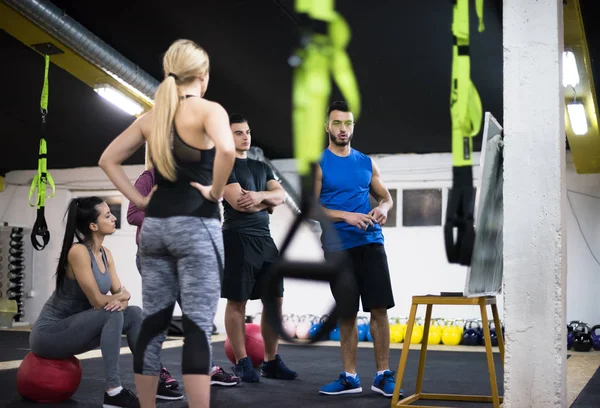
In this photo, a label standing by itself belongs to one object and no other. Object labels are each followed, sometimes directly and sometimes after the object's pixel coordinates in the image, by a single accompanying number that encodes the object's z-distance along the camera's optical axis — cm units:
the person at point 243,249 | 333
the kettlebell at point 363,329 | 718
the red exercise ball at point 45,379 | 286
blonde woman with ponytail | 187
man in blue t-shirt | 306
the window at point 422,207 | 765
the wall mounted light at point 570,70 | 474
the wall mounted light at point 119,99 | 616
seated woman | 277
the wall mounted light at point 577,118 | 548
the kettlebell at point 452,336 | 689
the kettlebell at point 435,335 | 697
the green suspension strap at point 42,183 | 496
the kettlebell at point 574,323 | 653
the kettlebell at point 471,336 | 680
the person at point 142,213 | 293
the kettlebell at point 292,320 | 721
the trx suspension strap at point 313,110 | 114
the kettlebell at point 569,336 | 641
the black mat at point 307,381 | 291
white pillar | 254
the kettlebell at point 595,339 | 638
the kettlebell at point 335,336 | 713
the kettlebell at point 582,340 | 627
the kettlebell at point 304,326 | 695
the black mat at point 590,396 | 297
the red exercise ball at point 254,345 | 383
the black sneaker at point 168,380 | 305
